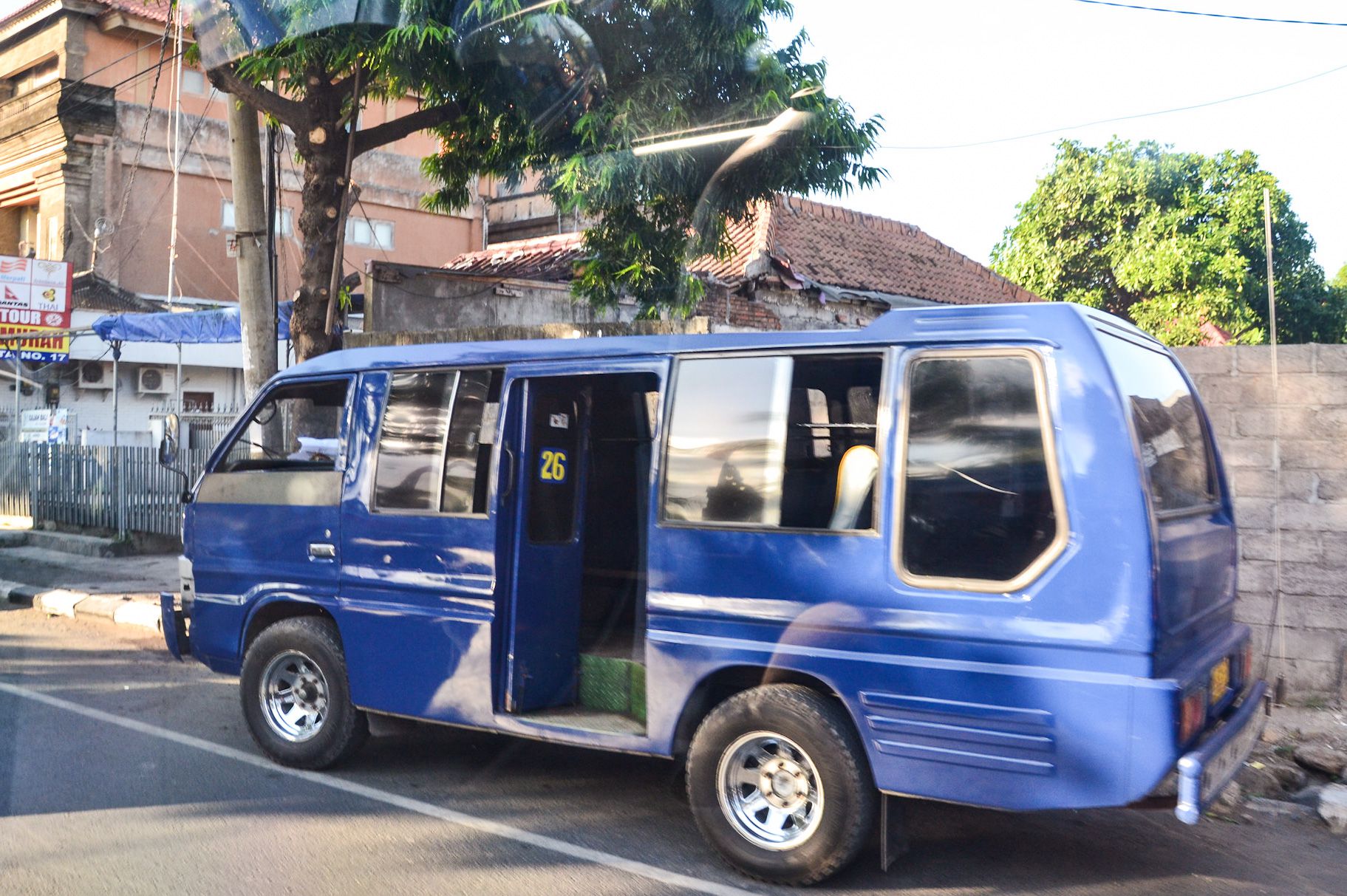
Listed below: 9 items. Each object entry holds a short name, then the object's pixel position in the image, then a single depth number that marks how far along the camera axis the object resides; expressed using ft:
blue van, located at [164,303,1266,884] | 12.57
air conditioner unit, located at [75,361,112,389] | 79.36
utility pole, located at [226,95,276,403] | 33.91
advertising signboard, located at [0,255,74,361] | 57.36
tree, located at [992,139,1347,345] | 54.19
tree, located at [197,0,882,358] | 29.09
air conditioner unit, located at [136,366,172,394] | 81.82
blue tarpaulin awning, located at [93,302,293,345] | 50.62
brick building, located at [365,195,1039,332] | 43.21
